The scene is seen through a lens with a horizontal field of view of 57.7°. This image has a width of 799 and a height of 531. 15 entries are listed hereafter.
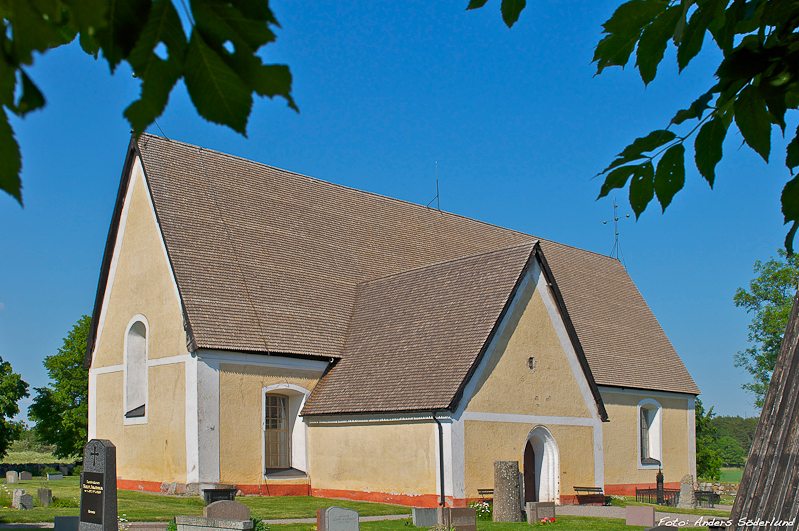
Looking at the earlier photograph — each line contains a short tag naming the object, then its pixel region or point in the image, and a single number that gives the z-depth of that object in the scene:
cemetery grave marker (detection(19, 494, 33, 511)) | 17.39
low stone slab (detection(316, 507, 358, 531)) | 12.45
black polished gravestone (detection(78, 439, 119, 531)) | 11.68
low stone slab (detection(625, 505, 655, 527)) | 15.40
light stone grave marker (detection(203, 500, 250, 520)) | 12.69
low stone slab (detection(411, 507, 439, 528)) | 14.43
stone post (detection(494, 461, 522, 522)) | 16.38
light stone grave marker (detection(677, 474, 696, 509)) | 23.66
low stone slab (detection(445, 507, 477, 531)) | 13.89
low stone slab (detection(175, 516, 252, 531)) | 11.33
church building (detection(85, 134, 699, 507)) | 18.30
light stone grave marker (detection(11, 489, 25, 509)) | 17.62
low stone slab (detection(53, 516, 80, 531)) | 12.59
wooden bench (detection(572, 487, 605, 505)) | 20.61
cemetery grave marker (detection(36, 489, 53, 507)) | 17.59
